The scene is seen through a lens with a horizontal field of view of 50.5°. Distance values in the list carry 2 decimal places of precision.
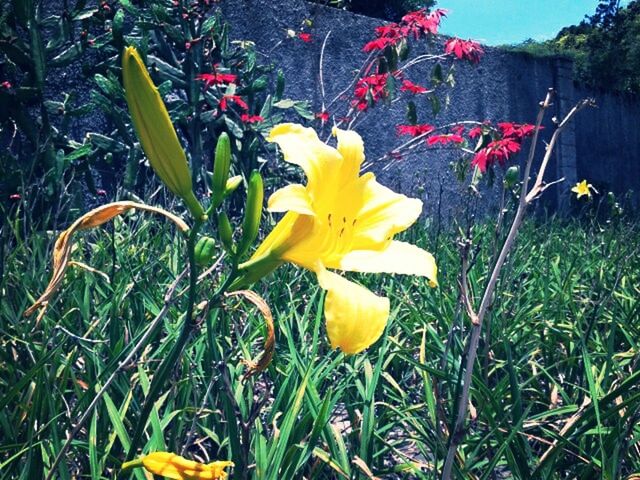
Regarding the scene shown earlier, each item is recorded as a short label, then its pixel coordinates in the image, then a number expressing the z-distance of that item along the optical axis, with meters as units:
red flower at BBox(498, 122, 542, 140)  3.48
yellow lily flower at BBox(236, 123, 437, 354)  0.66
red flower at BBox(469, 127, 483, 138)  4.00
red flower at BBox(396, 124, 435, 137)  4.22
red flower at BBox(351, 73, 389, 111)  4.11
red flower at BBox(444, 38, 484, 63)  4.48
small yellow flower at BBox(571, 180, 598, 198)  4.69
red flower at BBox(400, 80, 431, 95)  4.09
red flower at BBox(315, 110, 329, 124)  4.08
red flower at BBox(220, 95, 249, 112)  3.65
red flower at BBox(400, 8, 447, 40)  4.19
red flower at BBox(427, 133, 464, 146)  4.15
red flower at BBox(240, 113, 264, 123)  3.83
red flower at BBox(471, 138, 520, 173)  3.31
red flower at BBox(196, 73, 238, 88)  3.59
